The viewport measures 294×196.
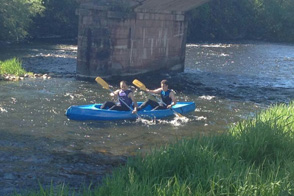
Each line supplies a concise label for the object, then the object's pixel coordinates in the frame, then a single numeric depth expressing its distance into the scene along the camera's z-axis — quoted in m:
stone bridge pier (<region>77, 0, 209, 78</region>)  18.30
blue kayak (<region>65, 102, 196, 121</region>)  11.97
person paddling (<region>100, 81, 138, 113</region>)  12.70
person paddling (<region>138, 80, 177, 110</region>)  13.30
